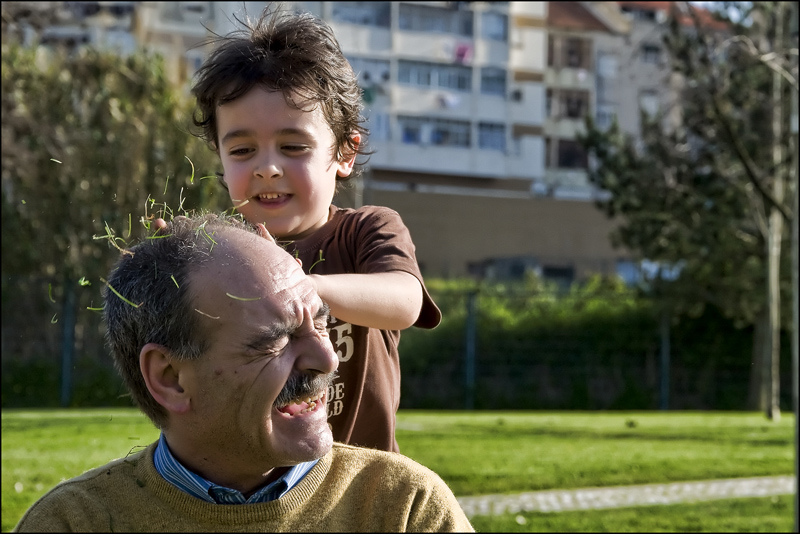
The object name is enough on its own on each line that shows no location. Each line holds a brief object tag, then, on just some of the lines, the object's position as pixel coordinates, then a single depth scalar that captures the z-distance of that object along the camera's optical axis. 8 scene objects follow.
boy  2.62
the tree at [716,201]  17.67
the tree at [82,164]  17.64
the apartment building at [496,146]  35.28
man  1.91
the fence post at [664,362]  21.28
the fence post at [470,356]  20.50
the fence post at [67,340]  16.69
